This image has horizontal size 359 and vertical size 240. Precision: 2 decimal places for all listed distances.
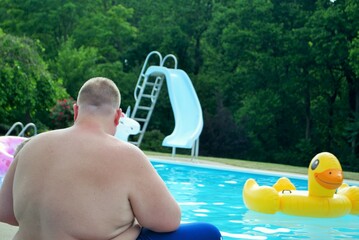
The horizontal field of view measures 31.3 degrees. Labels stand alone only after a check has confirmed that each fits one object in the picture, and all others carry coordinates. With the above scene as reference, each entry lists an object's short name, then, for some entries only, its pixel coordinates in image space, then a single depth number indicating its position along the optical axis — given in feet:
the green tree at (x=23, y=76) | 50.67
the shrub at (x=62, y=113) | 65.62
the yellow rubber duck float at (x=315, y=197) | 22.06
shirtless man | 8.68
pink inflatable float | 23.75
